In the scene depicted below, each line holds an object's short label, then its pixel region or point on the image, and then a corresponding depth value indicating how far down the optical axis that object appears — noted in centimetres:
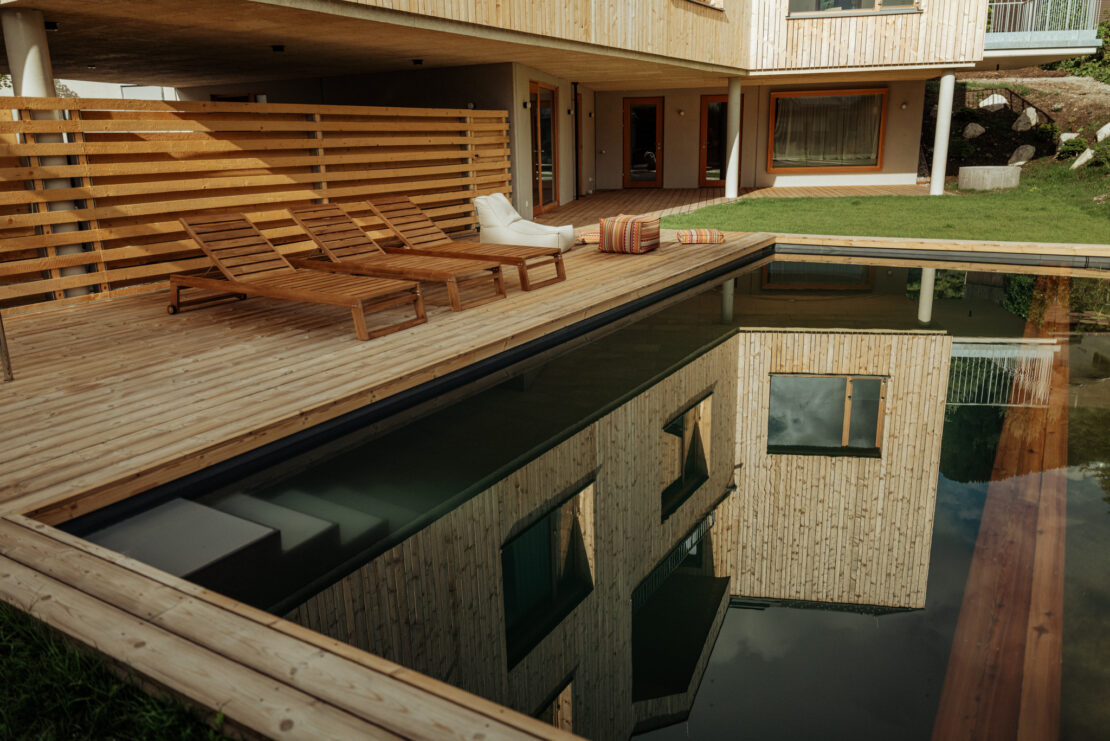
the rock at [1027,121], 2030
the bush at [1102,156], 1654
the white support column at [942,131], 1589
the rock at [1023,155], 1922
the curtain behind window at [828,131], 1930
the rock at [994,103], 2123
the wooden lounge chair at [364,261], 666
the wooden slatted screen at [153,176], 644
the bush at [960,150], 2017
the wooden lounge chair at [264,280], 572
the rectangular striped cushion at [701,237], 1066
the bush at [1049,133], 1945
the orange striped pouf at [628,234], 970
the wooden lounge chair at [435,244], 743
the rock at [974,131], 2069
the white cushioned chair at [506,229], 908
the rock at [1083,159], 1719
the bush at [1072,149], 1806
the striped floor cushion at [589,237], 1067
